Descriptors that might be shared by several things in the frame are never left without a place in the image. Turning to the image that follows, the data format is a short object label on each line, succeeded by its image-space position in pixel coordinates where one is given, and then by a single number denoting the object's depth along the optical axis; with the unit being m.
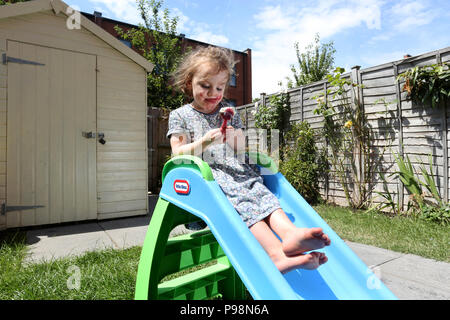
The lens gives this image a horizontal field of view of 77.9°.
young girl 0.96
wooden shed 2.99
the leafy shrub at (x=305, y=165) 4.54
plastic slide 0.88
